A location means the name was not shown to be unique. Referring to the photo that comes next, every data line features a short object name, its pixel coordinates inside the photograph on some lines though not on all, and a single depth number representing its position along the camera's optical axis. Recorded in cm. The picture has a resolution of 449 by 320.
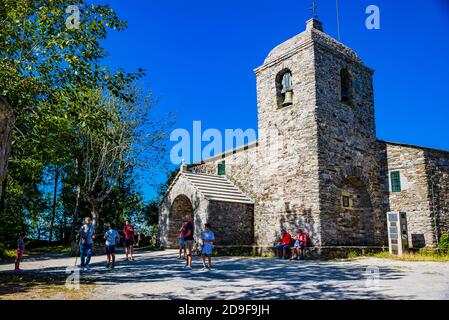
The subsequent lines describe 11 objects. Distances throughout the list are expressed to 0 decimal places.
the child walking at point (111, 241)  1168
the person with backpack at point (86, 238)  1205
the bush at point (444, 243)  1605
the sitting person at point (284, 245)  1541
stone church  1616
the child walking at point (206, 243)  1106
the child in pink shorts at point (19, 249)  1216
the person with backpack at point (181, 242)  1463
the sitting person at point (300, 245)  1516
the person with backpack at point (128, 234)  1454
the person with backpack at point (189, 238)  1167
